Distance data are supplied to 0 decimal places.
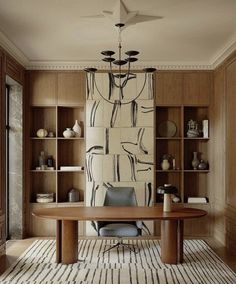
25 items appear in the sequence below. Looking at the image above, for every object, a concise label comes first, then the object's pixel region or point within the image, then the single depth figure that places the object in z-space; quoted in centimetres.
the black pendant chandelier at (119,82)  727
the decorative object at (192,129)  728
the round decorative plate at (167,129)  747
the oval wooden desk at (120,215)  533
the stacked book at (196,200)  724
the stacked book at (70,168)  728
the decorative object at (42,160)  735
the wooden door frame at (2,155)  575
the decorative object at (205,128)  729
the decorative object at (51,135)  738
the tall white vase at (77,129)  735
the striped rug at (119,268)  475
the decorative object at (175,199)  725
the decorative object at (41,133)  729
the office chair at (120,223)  568
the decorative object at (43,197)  727
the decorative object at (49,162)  741
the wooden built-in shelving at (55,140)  730
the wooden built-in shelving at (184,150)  746
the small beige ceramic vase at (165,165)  729
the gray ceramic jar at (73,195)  732
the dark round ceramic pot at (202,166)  725
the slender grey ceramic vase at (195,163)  730
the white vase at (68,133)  727
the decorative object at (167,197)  552
